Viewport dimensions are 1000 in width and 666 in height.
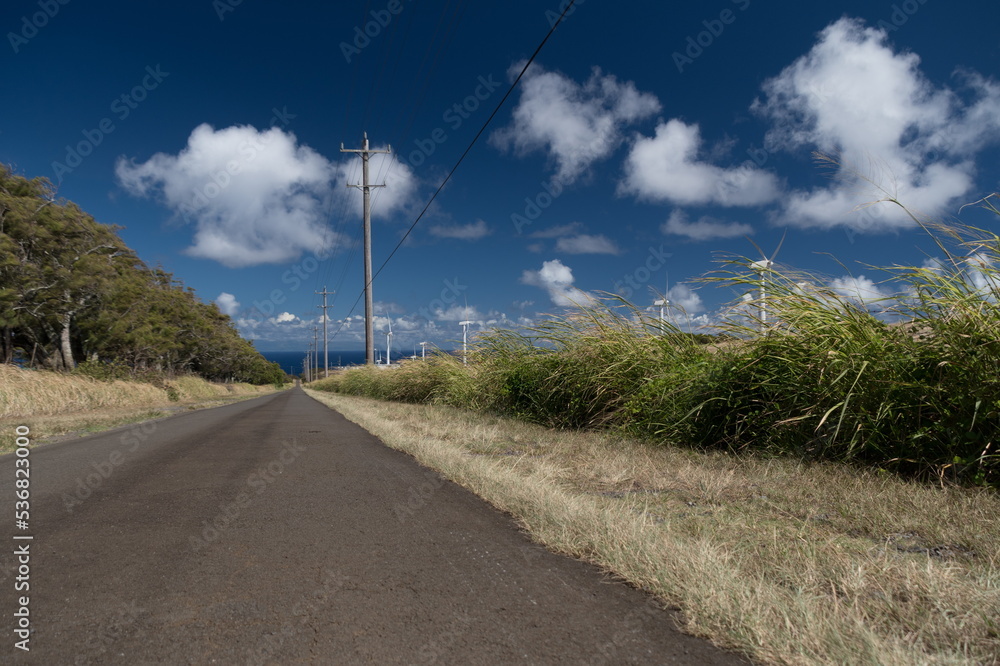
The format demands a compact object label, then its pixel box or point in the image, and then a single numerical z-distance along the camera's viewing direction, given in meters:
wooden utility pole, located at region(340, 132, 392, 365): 29.61
